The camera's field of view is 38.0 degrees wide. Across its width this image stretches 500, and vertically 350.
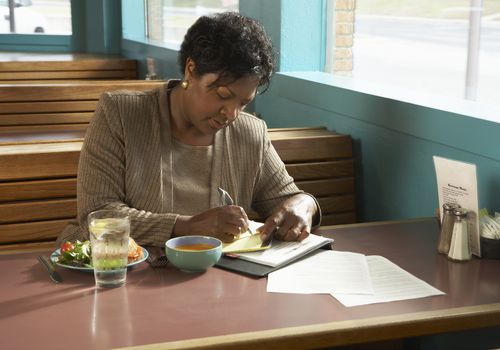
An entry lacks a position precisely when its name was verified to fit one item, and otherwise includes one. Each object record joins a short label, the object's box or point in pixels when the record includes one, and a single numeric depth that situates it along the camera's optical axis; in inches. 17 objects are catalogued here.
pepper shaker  72.2
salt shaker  70.4
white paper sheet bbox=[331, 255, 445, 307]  59.9
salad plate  63.6
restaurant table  51.2
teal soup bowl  64.1
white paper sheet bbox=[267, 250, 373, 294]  61.9
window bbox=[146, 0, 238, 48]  222.4
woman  75.5
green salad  65.0
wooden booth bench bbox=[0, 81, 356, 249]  98.9
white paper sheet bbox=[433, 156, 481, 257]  72.3
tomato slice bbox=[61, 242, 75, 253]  66.1
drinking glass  60.9
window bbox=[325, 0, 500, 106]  101.4
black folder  65.4
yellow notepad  70.8
